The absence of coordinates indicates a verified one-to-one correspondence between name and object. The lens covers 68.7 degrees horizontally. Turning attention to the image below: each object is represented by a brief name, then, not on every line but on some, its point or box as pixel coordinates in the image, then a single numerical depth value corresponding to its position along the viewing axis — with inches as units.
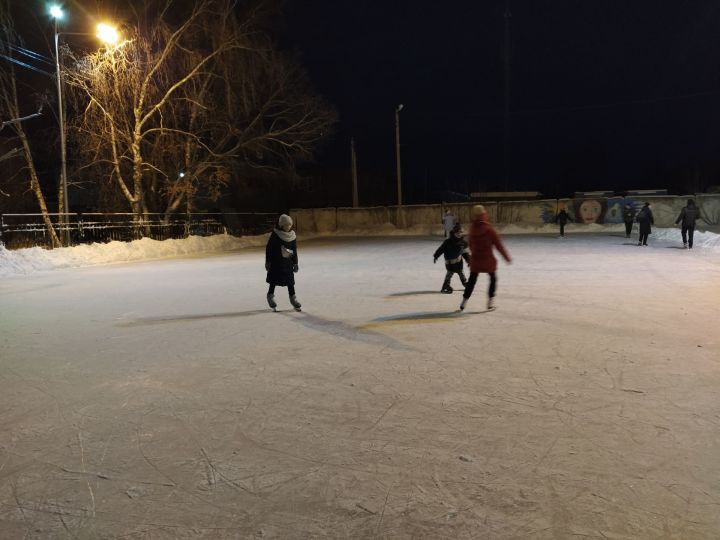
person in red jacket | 320.2
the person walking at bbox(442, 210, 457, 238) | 949.8
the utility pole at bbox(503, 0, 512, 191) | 1622.7
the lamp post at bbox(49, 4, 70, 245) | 727.1
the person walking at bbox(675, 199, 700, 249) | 718.9
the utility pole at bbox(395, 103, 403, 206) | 1392.0
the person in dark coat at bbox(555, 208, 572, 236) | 1066.1
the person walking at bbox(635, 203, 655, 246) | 793.6
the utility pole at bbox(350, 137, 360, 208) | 1550.2
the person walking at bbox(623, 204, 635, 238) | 980.6
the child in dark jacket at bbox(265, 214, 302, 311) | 335.0
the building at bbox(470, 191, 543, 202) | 1905.8
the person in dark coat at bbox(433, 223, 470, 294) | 386.3
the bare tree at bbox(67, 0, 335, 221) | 919.7
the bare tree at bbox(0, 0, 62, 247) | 822.5
